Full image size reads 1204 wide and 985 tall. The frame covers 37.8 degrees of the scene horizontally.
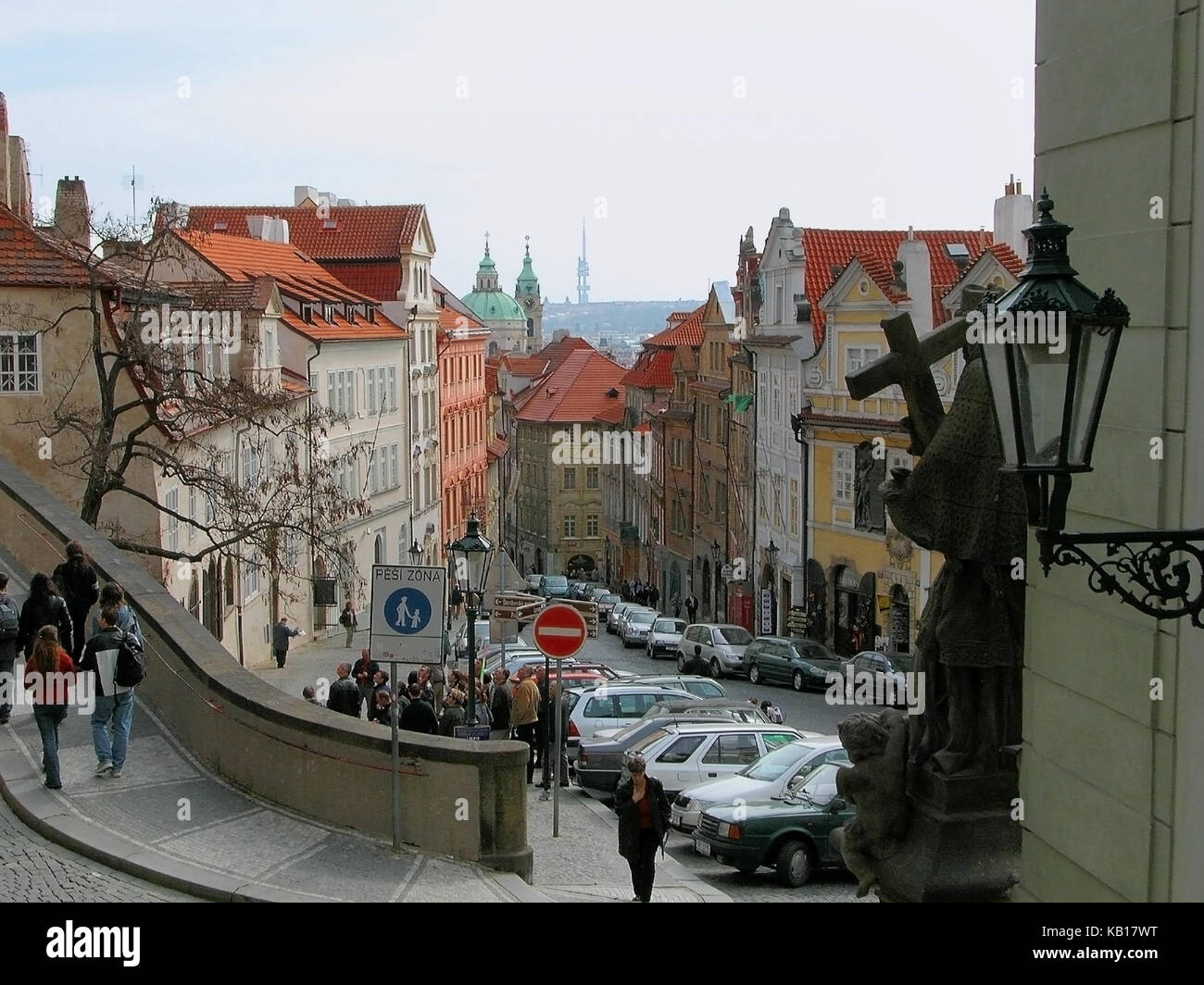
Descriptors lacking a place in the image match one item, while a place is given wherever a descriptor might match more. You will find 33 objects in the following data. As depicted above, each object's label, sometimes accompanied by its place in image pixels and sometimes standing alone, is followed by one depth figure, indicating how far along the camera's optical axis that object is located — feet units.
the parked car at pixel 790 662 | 129.39
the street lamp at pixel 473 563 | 67.15
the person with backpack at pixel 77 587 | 47.34
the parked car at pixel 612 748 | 69.31
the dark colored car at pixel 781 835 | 52.80
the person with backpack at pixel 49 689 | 37.60
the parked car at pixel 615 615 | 186.59
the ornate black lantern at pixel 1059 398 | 15.64
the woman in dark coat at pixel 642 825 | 41.27
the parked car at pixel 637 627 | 169.99
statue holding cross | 25.94
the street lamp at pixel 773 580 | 176.86
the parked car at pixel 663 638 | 157.38
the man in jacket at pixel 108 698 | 39.34
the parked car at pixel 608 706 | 82.74
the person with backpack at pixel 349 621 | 135.95
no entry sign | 51.62
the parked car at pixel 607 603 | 207.10
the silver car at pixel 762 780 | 56.65
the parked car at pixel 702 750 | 67.87
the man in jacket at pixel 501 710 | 64.18
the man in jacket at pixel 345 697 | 58.80
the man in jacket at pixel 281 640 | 125.49
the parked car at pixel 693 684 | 98.84
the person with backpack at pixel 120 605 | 39.70
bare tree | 79.36
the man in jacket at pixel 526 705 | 64.08
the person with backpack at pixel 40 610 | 43.62
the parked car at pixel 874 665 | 117.19
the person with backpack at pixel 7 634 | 42.83
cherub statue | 27.09
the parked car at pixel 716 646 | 137.18
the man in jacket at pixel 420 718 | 52.37
